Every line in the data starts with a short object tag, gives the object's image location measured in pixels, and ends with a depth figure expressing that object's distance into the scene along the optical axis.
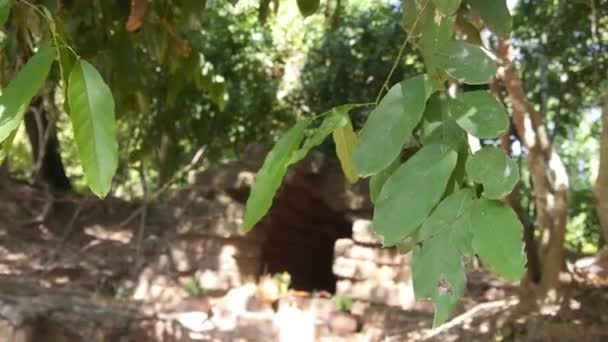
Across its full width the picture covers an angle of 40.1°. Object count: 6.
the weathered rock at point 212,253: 7.70
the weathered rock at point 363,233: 7.05
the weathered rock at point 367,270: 7.00
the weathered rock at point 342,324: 6.81
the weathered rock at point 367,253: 7.04
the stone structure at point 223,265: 6.56
